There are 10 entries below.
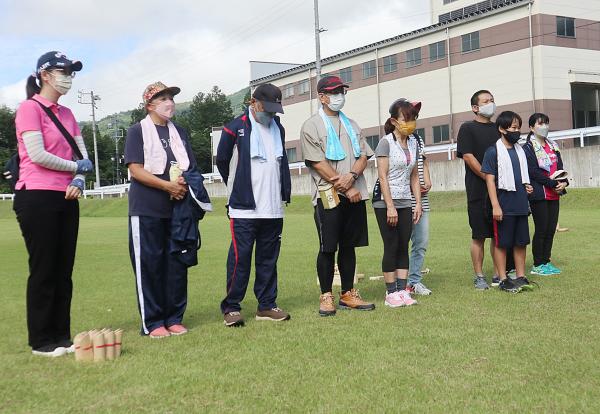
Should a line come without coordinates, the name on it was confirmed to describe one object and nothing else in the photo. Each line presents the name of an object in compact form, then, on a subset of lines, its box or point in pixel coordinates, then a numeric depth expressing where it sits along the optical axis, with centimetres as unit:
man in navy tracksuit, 584
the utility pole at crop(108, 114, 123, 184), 8766
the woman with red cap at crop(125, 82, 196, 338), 540
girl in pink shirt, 810
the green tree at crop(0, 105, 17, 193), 7291
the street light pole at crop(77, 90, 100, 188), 7256
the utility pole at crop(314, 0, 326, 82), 3488
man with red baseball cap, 606
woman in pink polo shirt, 476
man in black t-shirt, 723
